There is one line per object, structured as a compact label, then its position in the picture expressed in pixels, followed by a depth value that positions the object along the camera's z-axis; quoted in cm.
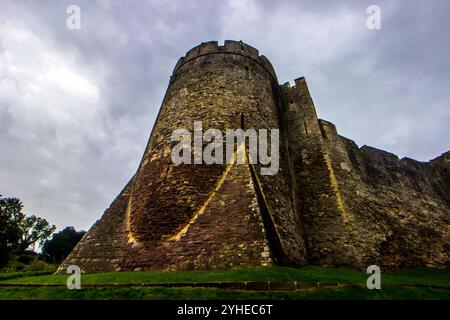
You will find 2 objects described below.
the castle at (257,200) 845
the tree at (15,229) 2458
